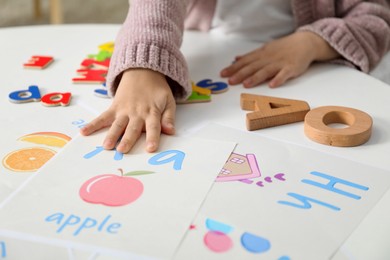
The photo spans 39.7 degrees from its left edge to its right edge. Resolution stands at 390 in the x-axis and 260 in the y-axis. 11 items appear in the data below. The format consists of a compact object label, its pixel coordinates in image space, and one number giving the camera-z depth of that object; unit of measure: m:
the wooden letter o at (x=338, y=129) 0.61
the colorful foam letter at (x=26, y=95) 0.72
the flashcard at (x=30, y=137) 0.56
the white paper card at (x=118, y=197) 0.46
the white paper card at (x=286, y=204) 0.45
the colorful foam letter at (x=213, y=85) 0.76
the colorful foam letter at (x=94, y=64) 0.83
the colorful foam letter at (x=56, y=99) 0.71
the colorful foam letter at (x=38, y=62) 0.83
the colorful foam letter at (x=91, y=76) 0.78
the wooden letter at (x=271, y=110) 0.65
